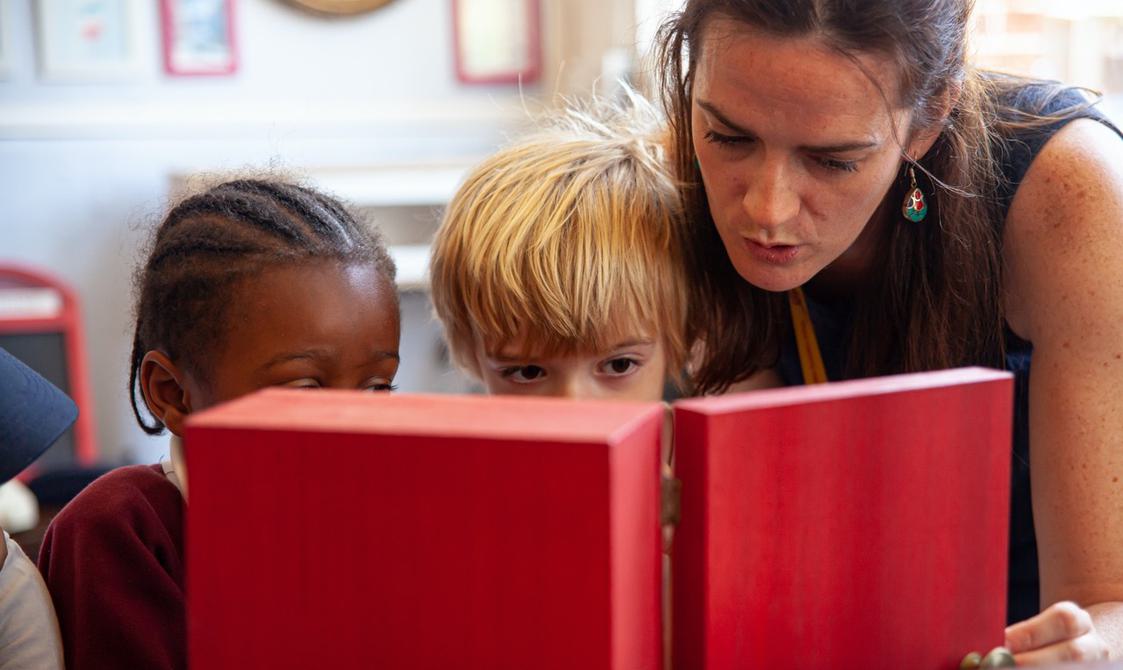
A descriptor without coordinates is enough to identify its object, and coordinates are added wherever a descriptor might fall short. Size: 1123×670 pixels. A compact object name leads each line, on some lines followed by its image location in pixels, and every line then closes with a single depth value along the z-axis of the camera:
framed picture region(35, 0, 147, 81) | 3.45
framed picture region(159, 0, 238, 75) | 3.53
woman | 0.95
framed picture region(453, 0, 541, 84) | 3.76
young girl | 0.94
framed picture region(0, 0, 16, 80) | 3.41
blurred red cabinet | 3.37
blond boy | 1.17
